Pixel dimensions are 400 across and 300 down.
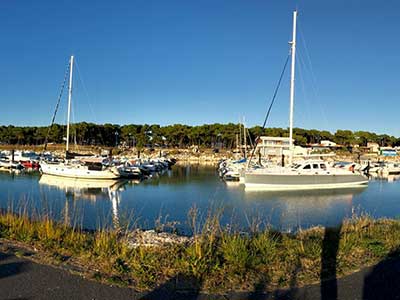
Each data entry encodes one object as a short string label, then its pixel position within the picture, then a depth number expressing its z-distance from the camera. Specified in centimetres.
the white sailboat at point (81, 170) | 4006
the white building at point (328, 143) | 11225
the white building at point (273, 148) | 7476
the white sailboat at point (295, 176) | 3328
